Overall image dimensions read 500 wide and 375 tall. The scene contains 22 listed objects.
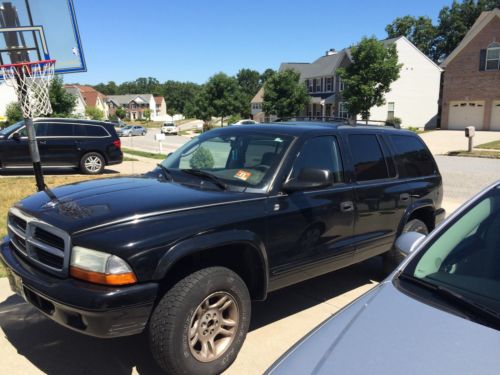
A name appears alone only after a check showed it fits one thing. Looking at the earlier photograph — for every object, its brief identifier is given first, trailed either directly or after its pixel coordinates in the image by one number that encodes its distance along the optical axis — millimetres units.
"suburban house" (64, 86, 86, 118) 64956
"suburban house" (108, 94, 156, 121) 116312
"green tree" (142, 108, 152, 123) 106750
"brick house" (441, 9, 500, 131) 36906
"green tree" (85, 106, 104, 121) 57784
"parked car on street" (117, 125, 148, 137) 51812
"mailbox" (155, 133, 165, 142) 19861
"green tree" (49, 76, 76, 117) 27344
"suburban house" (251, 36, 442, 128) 43781
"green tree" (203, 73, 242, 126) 52469
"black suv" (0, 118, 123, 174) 12969
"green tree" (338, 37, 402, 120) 34438
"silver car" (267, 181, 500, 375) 1718
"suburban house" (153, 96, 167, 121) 121500
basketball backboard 6598
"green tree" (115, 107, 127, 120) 96062
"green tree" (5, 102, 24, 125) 31512
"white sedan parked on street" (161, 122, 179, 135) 53906
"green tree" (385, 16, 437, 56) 71562
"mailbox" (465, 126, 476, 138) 21067
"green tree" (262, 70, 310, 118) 45344
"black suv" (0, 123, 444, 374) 2734
